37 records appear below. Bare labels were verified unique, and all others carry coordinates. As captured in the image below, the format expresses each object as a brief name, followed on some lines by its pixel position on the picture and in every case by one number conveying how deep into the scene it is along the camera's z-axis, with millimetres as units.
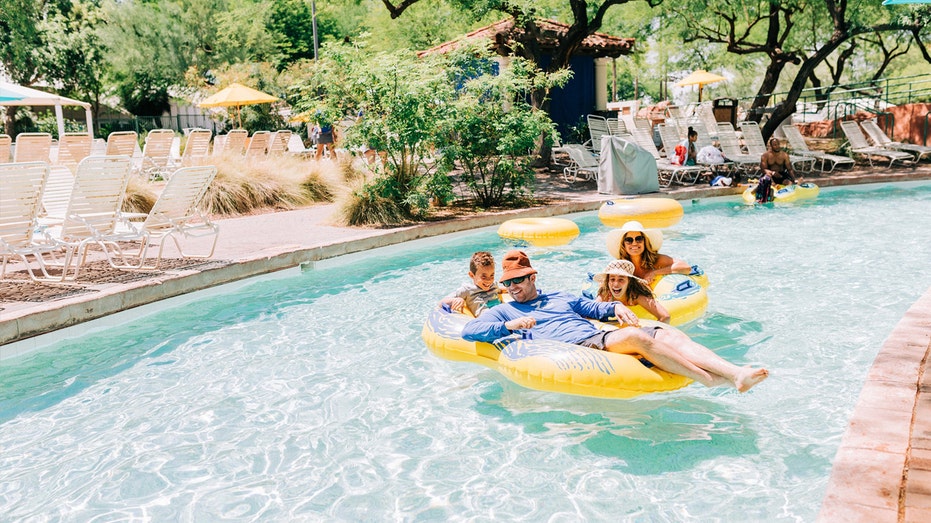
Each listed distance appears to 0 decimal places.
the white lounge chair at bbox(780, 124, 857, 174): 16750
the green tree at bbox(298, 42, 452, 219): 11086
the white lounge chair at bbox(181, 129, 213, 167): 13789
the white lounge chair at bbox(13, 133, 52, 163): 11906
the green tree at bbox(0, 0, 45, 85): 30308
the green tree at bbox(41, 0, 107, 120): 33312
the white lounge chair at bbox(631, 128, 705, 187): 15195
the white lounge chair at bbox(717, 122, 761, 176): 16391
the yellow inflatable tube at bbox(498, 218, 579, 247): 9219
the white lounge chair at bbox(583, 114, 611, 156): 17000
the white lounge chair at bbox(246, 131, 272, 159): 14969
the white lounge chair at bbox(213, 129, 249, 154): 14768
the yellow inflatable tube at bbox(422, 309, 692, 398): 4371
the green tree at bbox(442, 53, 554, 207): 12117
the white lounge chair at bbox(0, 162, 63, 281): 6679
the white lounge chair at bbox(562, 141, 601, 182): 15227
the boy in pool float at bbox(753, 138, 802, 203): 13889
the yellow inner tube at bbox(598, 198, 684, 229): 10328
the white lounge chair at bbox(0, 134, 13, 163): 11992
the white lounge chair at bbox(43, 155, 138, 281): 7195
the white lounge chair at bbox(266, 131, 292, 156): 15492
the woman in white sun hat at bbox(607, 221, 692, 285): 6410
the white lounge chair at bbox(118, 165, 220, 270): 7742
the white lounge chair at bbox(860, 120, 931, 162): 17812
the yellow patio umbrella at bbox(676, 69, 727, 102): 27094
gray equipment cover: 14000
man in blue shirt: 4270
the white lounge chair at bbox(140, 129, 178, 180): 13940
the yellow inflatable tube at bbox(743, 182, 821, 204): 13375
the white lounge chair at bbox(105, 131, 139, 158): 13984
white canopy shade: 12555
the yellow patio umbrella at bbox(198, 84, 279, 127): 21328
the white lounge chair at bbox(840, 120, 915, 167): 17538
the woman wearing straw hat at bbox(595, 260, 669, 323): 5520
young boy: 5762
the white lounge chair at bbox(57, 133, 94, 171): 13320
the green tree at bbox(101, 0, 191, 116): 34969
